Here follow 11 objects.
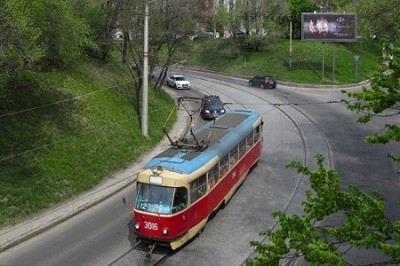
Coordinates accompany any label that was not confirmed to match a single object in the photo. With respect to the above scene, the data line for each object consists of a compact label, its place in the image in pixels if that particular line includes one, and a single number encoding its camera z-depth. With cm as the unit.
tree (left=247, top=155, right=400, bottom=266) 693
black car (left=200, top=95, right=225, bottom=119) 3493
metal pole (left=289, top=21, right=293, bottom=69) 5413
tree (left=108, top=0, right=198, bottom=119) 2875
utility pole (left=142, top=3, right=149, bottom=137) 2434
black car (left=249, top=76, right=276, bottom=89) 4869
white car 4731
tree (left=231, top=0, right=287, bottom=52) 5734
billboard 4991
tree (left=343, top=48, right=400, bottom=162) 814
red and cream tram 1391
